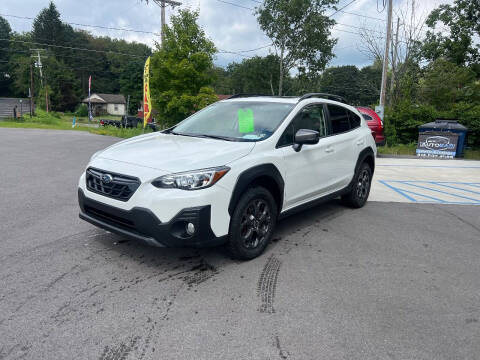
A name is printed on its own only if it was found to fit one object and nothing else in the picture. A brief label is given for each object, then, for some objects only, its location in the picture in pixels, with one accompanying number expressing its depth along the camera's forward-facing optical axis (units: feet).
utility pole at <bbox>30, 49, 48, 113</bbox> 192.95
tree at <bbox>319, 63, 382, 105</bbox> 258.98
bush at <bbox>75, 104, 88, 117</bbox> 242.17
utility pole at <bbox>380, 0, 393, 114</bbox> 61.82
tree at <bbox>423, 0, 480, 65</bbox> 104.17
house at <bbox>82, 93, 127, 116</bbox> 294.85
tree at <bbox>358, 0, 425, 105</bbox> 69.62
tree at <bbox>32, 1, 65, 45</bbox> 290.52
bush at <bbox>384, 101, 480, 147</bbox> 50.14
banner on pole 52.24
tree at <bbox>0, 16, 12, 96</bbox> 265.13
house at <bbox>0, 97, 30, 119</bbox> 186.06
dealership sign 47.61
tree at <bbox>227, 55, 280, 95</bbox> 141.79
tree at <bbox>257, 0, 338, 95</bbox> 118.75
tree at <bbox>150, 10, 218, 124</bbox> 53.11
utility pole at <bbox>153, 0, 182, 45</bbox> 71.56
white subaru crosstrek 11.18
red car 44.98
